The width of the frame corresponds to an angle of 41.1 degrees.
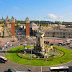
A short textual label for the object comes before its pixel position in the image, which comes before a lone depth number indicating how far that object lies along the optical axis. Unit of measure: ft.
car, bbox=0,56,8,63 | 128.16
